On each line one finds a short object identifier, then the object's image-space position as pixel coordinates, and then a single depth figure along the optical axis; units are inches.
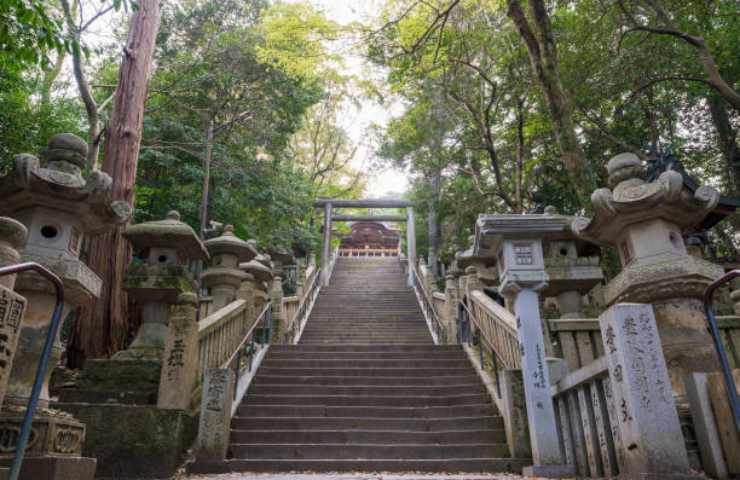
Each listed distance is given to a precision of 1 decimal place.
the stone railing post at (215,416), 196.5
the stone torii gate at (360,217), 824.3
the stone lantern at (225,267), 337.7
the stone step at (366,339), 474.9
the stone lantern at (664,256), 175.3
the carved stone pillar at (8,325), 98.6
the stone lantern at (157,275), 245.9
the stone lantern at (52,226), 158.4
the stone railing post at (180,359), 202.7
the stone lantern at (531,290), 174.7
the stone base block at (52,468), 117.0
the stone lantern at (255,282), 349.7
